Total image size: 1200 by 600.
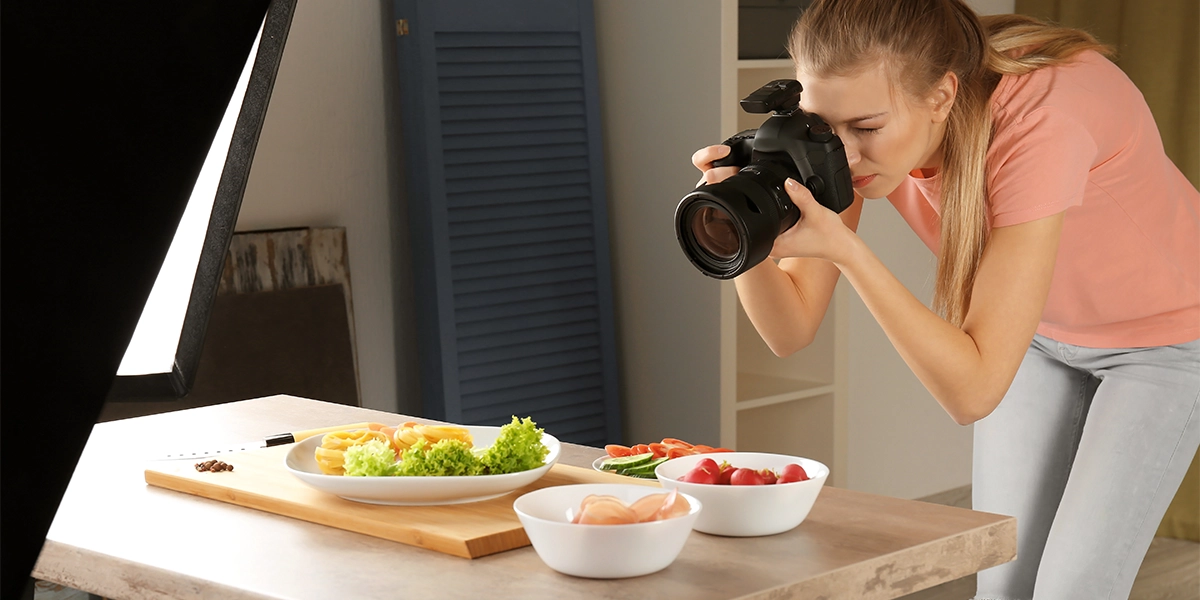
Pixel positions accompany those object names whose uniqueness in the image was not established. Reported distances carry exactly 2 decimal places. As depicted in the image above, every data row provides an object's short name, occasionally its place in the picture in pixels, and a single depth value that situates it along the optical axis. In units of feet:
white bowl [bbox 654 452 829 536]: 6.02
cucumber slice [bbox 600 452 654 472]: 6.76
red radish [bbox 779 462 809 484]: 6.12
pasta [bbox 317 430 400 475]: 6.57
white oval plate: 6.29
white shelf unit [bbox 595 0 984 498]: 14.21
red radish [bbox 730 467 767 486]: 6.08
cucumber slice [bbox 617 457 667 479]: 6.71
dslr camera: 6.78
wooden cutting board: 6.01
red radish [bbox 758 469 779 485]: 6.11
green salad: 6.36
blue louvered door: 13.19
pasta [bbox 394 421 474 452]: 6.63
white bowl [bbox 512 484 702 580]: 5.66
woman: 7.42
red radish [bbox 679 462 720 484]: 6.11
